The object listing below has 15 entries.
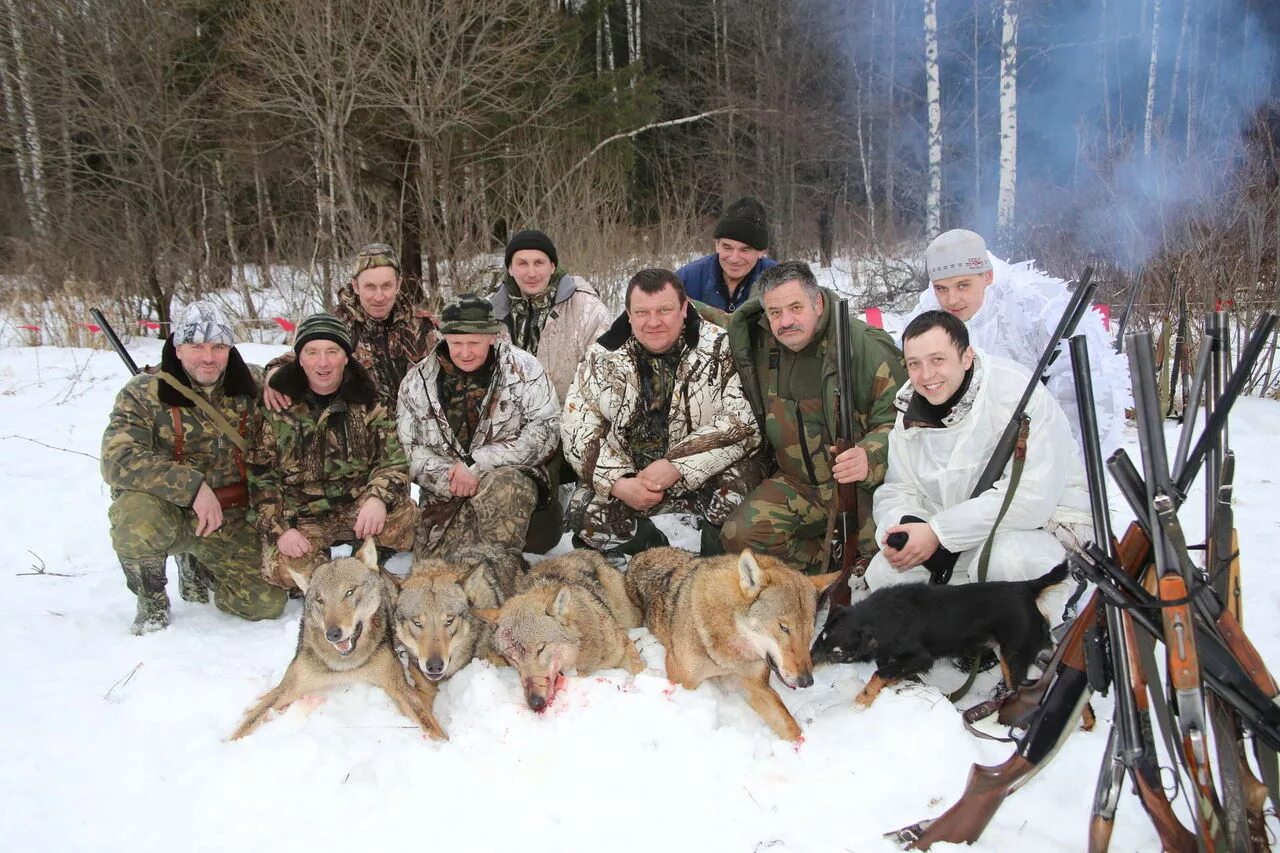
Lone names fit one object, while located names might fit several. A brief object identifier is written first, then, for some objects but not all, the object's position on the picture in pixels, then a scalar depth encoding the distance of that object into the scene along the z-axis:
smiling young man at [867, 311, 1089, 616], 3.63
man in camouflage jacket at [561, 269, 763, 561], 4.74
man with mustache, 4.50
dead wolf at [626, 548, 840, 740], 3.40
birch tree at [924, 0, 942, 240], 16.62
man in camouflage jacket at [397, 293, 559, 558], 4.92
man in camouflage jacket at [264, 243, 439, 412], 5.69
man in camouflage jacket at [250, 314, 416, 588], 4.60
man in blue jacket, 6.17
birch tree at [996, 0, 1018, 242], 14.67
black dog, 3.39
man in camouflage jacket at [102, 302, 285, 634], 4.35
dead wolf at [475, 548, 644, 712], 3.54
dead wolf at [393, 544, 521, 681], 3.64
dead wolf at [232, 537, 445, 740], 3.53
